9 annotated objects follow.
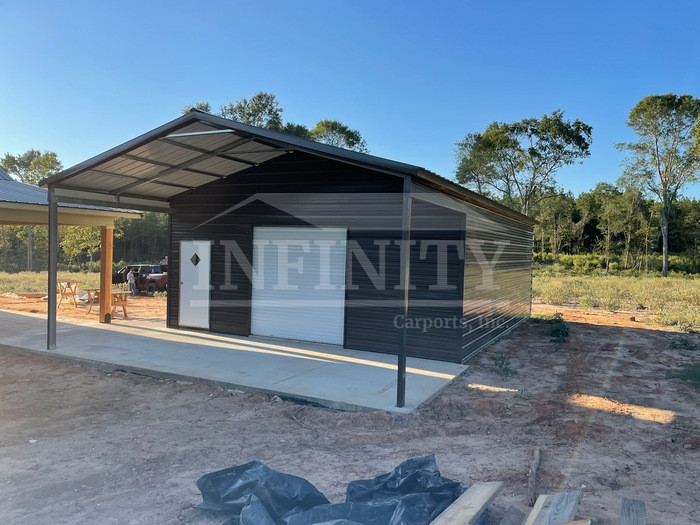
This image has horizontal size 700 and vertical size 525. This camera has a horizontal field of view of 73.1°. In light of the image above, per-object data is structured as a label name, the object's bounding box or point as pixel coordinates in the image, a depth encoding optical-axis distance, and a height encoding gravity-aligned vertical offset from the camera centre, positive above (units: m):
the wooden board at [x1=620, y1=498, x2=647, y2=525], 2.67 -1.43
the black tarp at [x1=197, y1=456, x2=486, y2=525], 2.66 -1.45
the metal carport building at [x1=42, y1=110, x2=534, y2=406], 7.25 +0.40
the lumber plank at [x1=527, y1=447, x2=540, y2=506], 3.30 -1.62
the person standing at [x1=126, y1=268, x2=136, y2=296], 16.73 -0.91
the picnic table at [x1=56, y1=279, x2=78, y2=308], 13.97 -1.15
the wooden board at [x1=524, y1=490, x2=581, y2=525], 2.65 -1.44
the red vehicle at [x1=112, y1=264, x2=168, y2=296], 17.73 -0.81
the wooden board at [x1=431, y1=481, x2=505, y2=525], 2.59 -1.42
